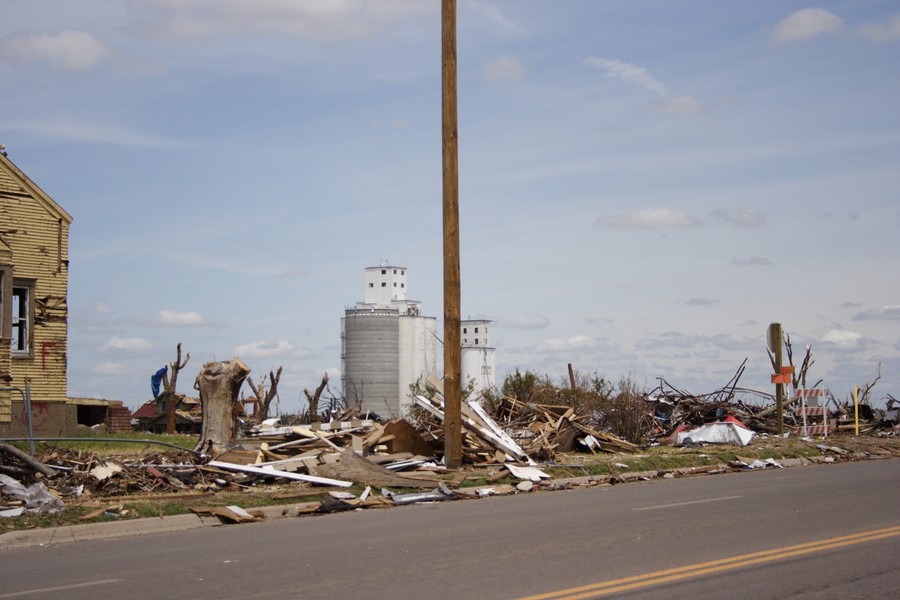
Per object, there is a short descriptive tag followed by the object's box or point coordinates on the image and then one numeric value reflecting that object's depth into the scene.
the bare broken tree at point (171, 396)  37.22
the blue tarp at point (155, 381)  39.91
